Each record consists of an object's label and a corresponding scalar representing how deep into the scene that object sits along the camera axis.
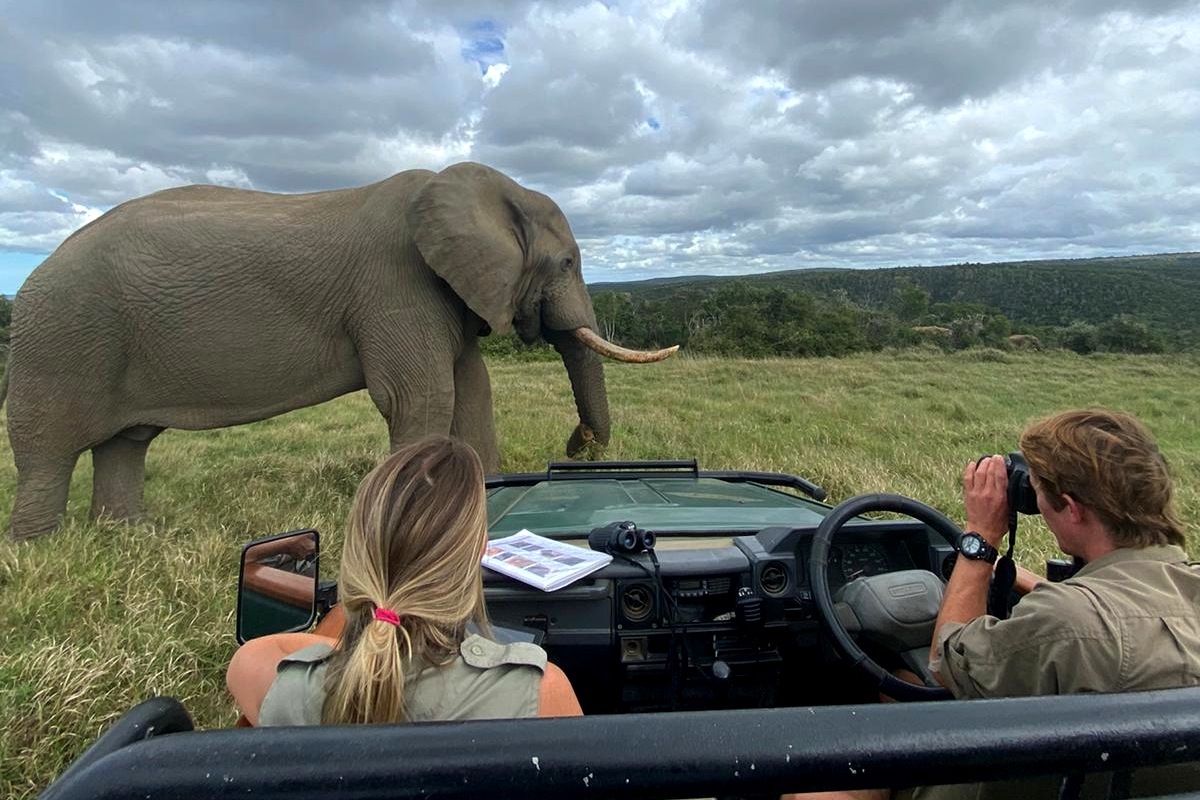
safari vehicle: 0.81
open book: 2.26
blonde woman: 1.32
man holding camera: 1.43
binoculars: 2.34
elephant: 5.56
